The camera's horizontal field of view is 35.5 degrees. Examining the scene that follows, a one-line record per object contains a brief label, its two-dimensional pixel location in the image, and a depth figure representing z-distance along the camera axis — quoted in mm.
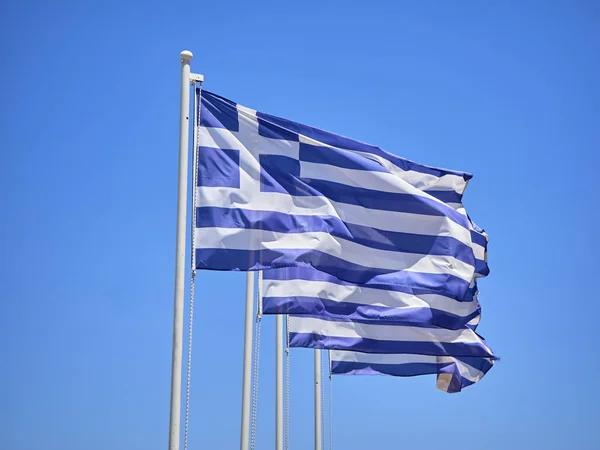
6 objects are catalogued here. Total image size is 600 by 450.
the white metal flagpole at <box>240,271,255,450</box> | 21359
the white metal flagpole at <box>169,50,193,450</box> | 12289
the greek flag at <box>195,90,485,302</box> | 14125
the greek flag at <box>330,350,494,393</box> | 23844
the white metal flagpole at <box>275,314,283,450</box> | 24266
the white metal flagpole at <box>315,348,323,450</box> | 26562
